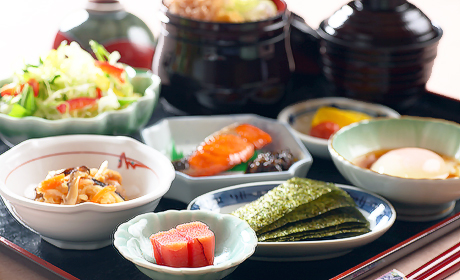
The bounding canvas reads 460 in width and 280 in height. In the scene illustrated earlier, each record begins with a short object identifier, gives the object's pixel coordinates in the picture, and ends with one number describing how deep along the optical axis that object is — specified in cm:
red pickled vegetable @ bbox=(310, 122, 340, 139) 140
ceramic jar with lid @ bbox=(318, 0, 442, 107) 142
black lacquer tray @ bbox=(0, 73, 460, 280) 123
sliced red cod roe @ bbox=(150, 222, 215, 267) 118
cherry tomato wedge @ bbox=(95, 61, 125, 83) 138
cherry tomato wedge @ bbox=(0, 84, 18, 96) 135
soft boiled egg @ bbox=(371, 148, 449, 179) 131
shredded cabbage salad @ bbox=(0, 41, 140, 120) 134
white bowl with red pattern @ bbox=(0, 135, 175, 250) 122
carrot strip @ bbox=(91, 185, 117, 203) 123
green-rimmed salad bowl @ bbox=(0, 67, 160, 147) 132
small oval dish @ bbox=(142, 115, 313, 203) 130
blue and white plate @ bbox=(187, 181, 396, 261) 122
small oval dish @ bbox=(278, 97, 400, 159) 143
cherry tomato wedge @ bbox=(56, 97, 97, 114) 134
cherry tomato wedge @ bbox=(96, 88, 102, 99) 135
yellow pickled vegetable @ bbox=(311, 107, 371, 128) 142
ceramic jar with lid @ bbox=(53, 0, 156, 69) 148
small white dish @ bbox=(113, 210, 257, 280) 118
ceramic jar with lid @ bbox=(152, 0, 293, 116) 139
